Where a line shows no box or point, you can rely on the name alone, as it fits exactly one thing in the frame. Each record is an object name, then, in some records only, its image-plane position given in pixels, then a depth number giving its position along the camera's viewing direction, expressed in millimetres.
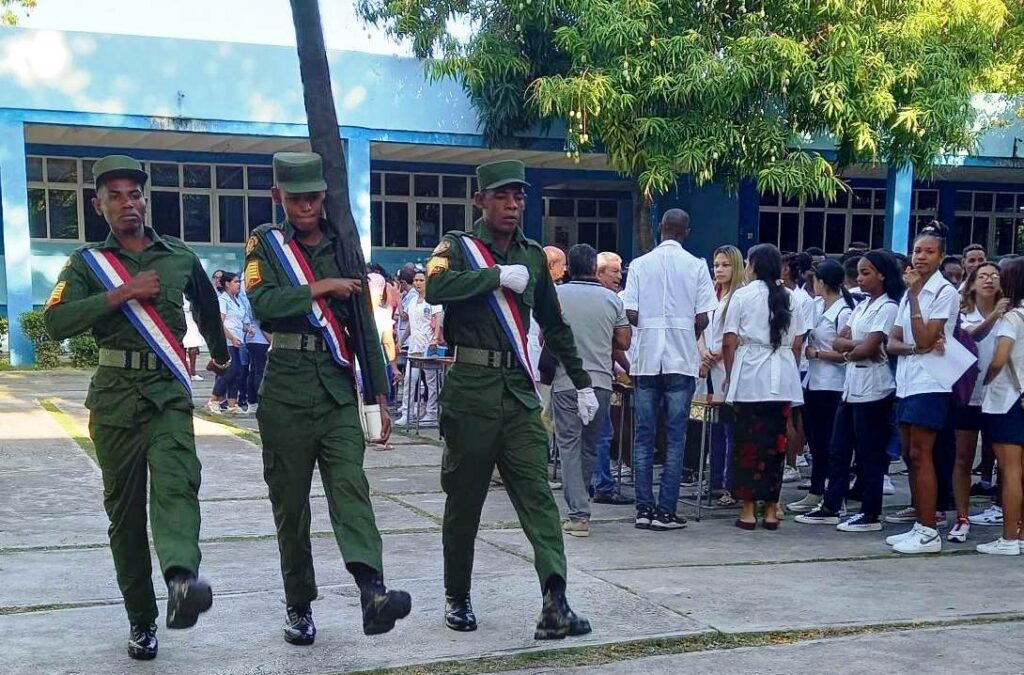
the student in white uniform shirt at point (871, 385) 7121
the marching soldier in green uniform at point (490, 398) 4676
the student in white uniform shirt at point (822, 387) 7891
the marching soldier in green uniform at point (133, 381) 4215
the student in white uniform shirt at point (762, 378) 7062
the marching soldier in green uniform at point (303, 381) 4355
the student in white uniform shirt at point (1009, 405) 6363
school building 17516
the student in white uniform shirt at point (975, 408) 6906
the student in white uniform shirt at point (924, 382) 6527
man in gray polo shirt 7168
